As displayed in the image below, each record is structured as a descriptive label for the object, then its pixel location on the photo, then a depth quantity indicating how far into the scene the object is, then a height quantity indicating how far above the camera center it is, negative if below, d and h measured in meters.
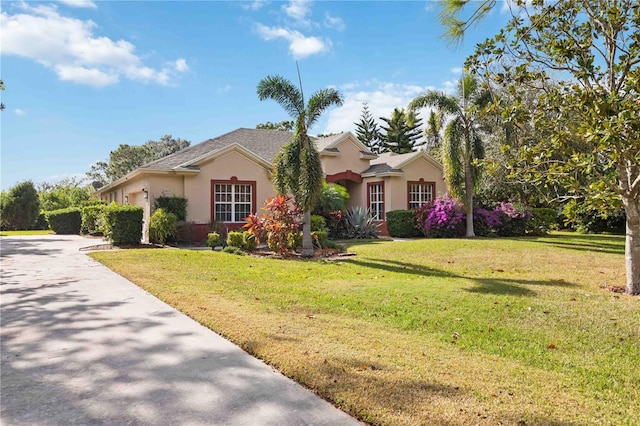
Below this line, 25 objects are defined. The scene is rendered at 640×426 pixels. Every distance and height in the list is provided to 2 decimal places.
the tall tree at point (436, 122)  20.20 +4.77
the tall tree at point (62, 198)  40.31 +2.45
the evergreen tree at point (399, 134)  52.72 +10.55
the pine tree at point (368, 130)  55.81 +11.67
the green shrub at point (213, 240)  15.46 -0.61
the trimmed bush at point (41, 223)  37.72 +0.09
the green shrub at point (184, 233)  18.02 -0.41
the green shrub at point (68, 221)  29.14 +0.19
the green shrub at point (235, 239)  14.92 -0.58
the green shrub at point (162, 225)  17.27 -0.07
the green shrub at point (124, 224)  16.58 -0.02
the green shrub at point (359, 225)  20.27 -0.17
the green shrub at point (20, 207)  35.34 +1.42
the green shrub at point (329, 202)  20.53 +0.93
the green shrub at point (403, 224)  21.19 -0.14
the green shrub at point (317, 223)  17.77 -0.05
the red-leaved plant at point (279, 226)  13.92 -0.12
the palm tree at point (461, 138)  18.77 +3.59
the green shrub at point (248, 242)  14.85 -0.66
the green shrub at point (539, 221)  20.77 -0.04
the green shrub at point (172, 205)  18.23 +0.75
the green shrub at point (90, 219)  23.98 +0.27
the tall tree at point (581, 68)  7.21 +2.75
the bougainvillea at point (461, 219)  19.78 +0.06
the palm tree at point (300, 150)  14.07 +2.34
